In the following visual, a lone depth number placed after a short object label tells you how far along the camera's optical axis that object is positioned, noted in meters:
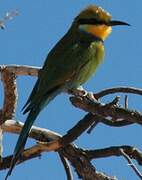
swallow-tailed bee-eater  5.80
